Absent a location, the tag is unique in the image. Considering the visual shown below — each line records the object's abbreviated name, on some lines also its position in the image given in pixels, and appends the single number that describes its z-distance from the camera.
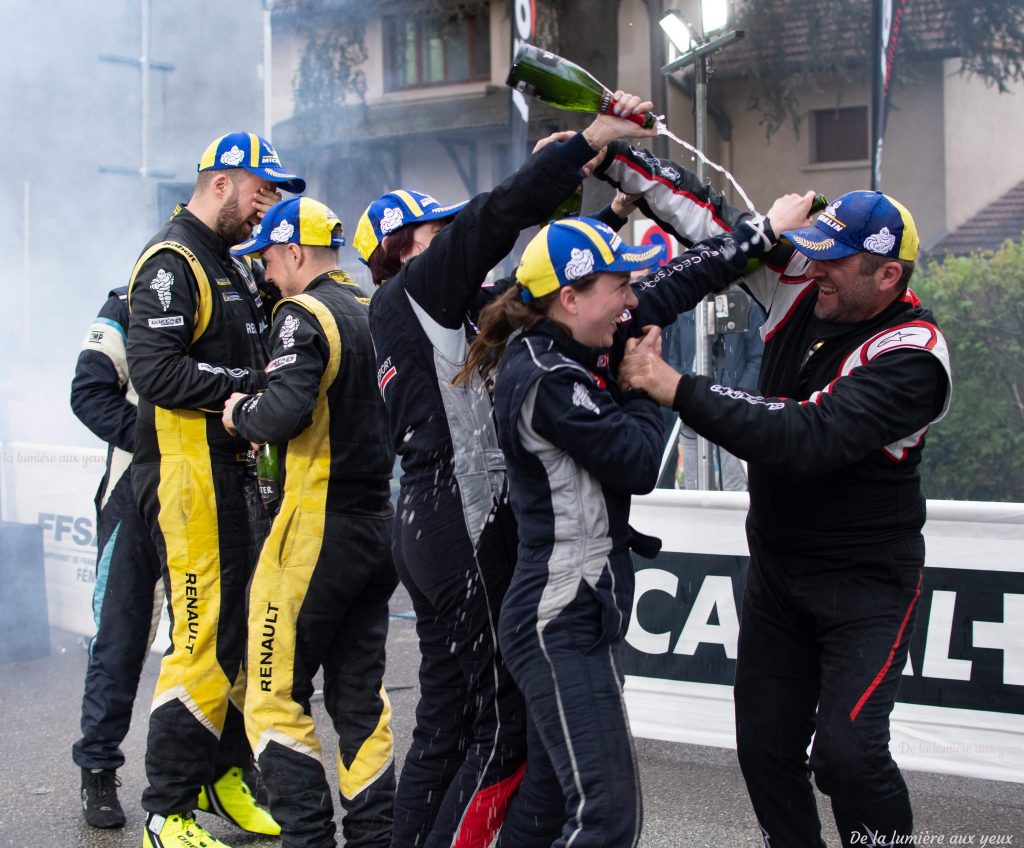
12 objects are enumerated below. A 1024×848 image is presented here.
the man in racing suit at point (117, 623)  4.13
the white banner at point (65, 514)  6.82
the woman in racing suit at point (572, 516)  2.63
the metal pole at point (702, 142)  7.65
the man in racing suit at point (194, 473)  3.62
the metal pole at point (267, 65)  8.60
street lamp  7.59
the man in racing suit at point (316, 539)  3.44
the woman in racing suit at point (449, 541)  3.08
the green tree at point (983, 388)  9.85
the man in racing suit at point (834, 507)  2.80
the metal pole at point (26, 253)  8.30
